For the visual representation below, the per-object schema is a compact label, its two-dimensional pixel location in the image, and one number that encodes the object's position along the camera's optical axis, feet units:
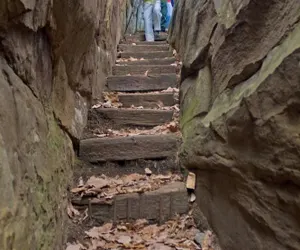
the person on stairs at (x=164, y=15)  31.42
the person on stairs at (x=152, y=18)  27.30
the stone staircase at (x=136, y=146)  8.95
